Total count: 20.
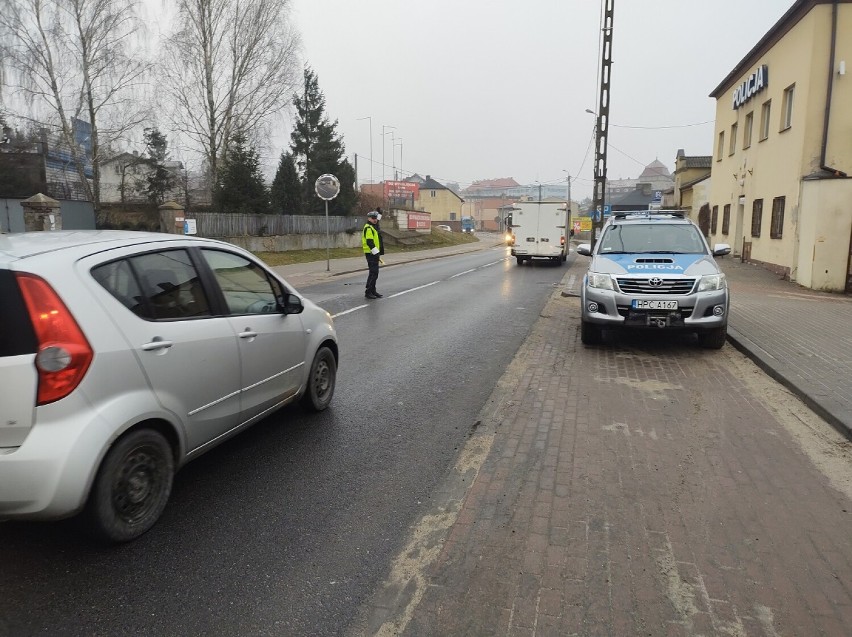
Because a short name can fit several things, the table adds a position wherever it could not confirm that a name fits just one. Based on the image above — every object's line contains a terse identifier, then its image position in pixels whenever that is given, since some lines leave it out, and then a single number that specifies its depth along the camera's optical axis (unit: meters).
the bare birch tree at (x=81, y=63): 25.78
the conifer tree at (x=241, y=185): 28.52
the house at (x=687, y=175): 39.47
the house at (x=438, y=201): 105.06
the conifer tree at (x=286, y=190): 35.12
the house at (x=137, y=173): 31.17
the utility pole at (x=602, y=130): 19.86
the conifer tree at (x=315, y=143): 42.88
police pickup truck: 7.73
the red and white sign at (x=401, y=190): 78.00
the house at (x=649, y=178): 120.85
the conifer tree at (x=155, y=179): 31.58
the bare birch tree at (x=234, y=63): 30.72
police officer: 13.98
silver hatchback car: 2.84
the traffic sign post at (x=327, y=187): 20.80
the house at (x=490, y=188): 156.27
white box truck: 26.83
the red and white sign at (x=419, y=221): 47.16
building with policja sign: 14.80
